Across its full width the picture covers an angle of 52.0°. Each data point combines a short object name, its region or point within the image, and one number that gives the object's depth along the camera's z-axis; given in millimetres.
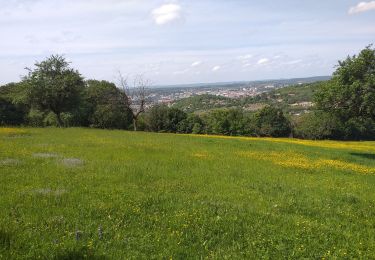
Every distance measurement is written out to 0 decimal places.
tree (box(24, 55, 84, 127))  53406
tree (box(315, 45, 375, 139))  30812
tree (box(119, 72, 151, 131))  66812
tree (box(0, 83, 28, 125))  69125
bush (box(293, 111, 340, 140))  99625
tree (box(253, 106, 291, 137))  102562
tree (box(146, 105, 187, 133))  91312
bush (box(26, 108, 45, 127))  73688
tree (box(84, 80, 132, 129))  72438
